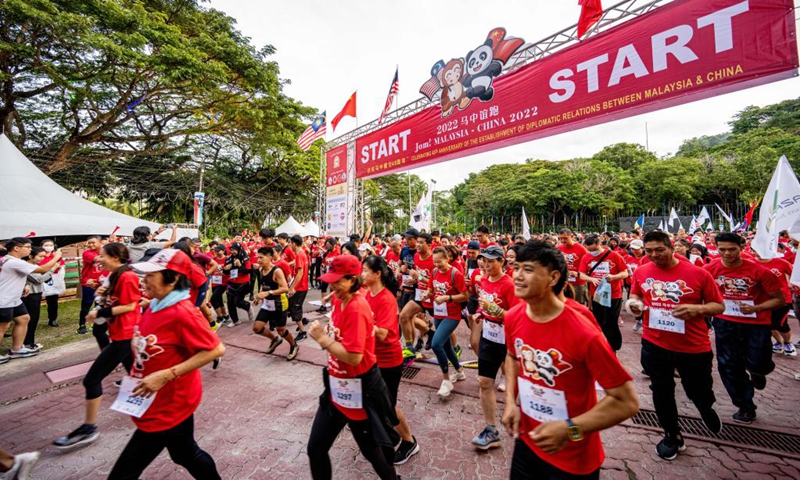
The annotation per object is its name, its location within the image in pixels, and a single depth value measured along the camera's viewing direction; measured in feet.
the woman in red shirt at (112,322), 10.73
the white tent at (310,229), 80.64
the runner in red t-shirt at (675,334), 10.03
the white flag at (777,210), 13.83
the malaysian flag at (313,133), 45.60
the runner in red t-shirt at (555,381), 5.01
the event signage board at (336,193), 43.19
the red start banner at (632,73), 14.90
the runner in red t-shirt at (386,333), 9.46
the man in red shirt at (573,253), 22.45
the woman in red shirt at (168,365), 6.95
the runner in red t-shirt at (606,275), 16.69
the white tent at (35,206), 31.40
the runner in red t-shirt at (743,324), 11.90
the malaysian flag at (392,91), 37.58
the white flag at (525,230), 41.31
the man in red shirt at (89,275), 21.04
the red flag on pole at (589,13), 19.85
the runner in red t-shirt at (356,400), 7.39
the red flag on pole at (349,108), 43.14
